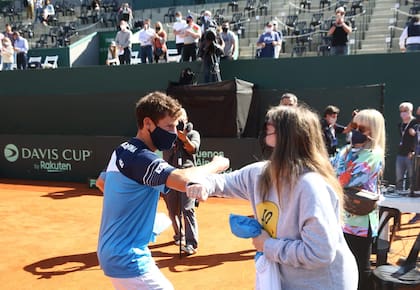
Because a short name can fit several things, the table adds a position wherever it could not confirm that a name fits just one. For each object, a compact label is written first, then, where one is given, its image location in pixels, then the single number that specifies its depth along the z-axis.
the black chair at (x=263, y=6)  23.62
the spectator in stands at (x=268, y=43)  14.80
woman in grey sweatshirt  2.26
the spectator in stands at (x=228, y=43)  14.29
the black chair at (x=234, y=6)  25.05
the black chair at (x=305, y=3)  22.97
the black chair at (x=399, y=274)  4.58
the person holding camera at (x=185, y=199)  6.83
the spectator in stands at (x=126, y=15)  21.58
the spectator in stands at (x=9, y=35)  18.81
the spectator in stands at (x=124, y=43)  16.86
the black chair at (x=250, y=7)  23.98
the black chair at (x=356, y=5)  20.87
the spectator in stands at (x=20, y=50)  18.64
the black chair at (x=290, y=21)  21.39
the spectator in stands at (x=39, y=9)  29.16
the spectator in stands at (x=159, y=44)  16.06
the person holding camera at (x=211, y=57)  12.74
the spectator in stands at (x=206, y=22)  15.70
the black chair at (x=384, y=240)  5.24
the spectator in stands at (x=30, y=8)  27.96
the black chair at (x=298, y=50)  19.84
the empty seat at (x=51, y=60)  21.30
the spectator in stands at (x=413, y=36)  12.34
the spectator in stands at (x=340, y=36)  12.94
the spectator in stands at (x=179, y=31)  15.52
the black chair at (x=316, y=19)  20.97
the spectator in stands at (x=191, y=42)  14.89
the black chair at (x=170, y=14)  26.53
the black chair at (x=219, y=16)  23.94
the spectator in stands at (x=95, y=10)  28.24
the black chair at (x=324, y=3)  22.36
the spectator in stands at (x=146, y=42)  16.33
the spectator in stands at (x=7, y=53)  17.72
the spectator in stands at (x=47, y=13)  28.30
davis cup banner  13.42
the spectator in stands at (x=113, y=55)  17.86
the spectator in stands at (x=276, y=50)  14.99
